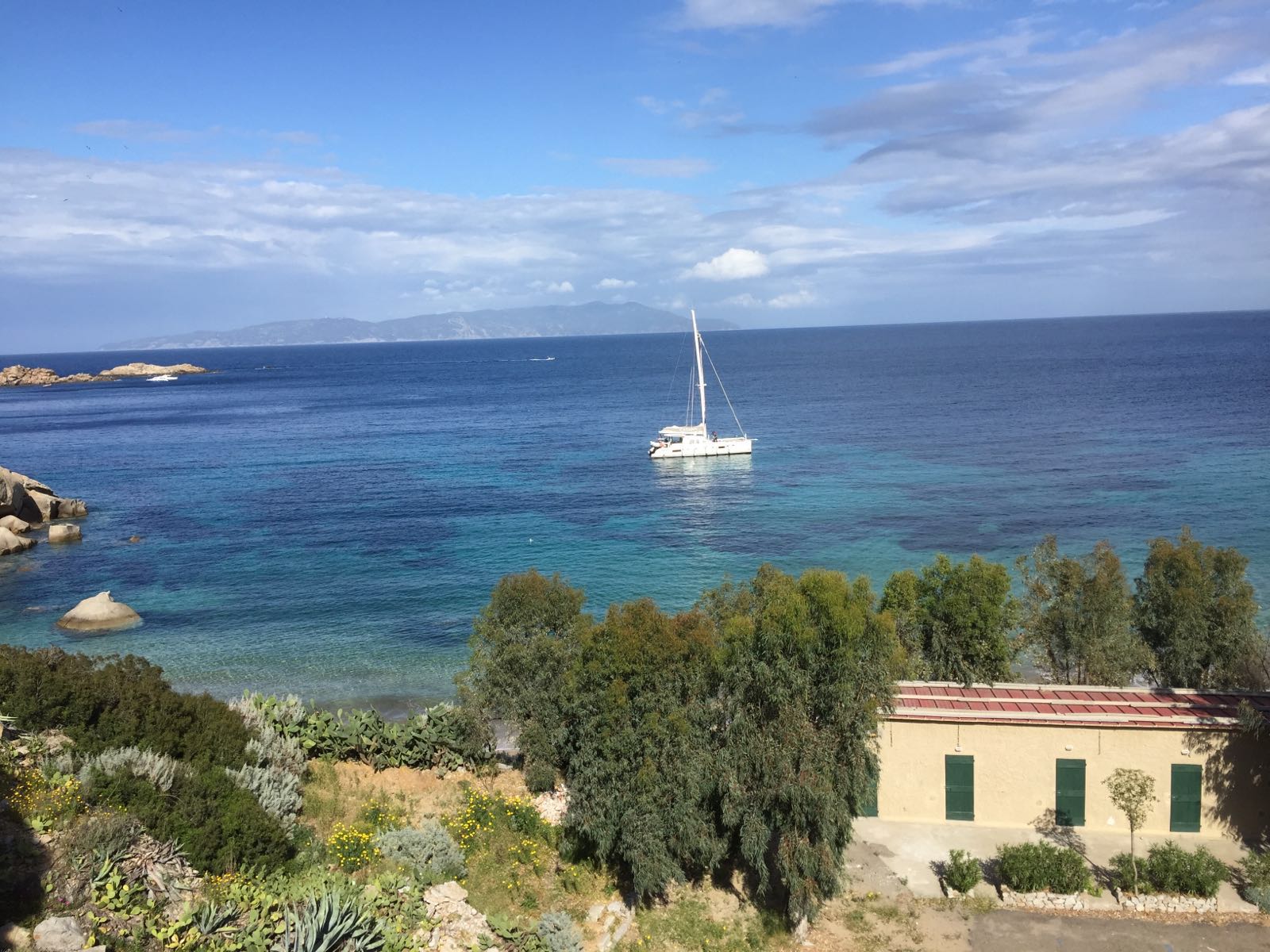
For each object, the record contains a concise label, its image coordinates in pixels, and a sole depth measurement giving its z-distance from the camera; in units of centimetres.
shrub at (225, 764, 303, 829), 1628
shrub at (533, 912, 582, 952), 1450
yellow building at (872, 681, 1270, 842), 1862
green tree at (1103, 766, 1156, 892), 1730
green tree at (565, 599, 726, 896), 1558
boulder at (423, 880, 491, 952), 1407
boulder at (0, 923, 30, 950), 1131
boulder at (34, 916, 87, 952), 1141
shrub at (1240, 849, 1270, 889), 1664
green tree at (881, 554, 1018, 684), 2275
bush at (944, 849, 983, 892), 1700
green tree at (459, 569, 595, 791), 1864
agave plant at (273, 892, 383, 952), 1234
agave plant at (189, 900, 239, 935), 1262
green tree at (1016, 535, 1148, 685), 2300
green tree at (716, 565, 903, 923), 1563
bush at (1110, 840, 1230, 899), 1636
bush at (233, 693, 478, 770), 1973
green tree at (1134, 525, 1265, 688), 2244
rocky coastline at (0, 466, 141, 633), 5003
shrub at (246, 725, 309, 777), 1758
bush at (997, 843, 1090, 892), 1670
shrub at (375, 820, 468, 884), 1568
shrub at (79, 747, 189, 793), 1489
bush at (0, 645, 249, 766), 1633
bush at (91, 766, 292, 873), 1409
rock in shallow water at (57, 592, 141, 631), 3684
